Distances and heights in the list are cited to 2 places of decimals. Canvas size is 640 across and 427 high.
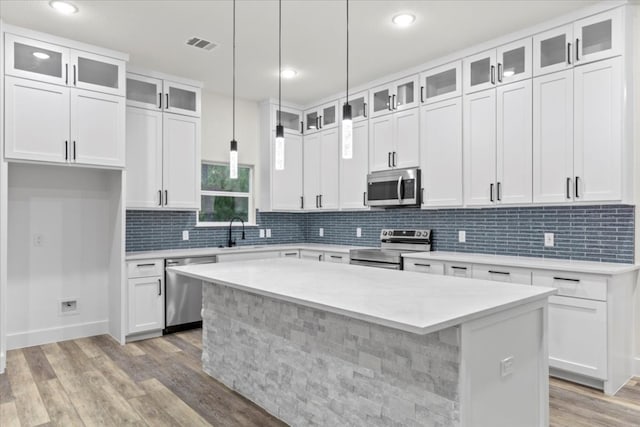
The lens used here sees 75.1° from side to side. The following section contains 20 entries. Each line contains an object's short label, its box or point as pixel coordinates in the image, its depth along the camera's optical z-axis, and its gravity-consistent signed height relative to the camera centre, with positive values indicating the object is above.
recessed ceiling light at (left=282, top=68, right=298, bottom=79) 4.58 +1.57
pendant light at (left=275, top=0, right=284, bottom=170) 2.81 +0.44
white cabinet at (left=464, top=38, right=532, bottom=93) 3.63 +1.35
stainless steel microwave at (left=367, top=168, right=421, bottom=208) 4.46 +0.28
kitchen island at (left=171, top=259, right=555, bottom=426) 1.73 -0.67
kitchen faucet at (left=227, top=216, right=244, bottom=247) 5.46 -0.36
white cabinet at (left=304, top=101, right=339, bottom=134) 5.50 +1.30
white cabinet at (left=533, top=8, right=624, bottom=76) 3.12 +1.36
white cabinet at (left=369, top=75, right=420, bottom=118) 4.50 +1.33
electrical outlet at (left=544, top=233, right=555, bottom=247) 3.73 -0.23
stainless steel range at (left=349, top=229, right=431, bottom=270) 4.46 -0.42
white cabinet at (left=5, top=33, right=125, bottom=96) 3.52 +1.32
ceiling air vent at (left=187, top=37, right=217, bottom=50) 3.80 +1.57
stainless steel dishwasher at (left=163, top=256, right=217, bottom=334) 4.43 -0.95
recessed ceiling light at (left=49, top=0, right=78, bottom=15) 3.10 +1.56
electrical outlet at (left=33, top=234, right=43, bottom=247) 4.04 -0.27
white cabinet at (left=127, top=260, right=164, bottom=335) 4.16 -0.85
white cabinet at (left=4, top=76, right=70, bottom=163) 3.46 +0.79
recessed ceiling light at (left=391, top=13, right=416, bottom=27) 3.33 +1.59
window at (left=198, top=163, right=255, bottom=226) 5.43 +0.23
